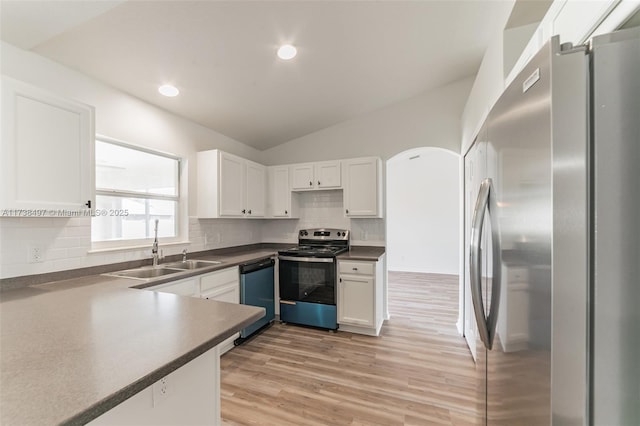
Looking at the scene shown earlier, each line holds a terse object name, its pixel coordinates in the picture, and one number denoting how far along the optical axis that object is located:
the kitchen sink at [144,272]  2.27
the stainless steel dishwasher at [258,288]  2.88
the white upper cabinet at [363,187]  3.42
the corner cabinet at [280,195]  3.92
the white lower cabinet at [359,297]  3.02
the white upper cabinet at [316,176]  3.62
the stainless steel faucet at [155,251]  2.55
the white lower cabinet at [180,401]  0.82
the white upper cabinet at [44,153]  1.45
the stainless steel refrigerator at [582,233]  0.57
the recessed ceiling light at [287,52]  2.24
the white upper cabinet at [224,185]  3.13
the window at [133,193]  2.32
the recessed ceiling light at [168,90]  2.46
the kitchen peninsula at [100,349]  0.64
